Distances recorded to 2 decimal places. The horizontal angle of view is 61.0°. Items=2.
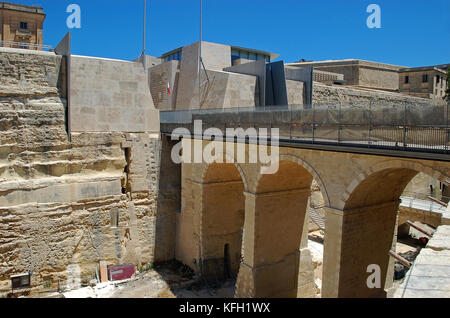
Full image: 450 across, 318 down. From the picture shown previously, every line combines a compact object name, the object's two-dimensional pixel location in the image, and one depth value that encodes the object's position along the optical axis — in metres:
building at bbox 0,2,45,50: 30.80
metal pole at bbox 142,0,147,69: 19.98
